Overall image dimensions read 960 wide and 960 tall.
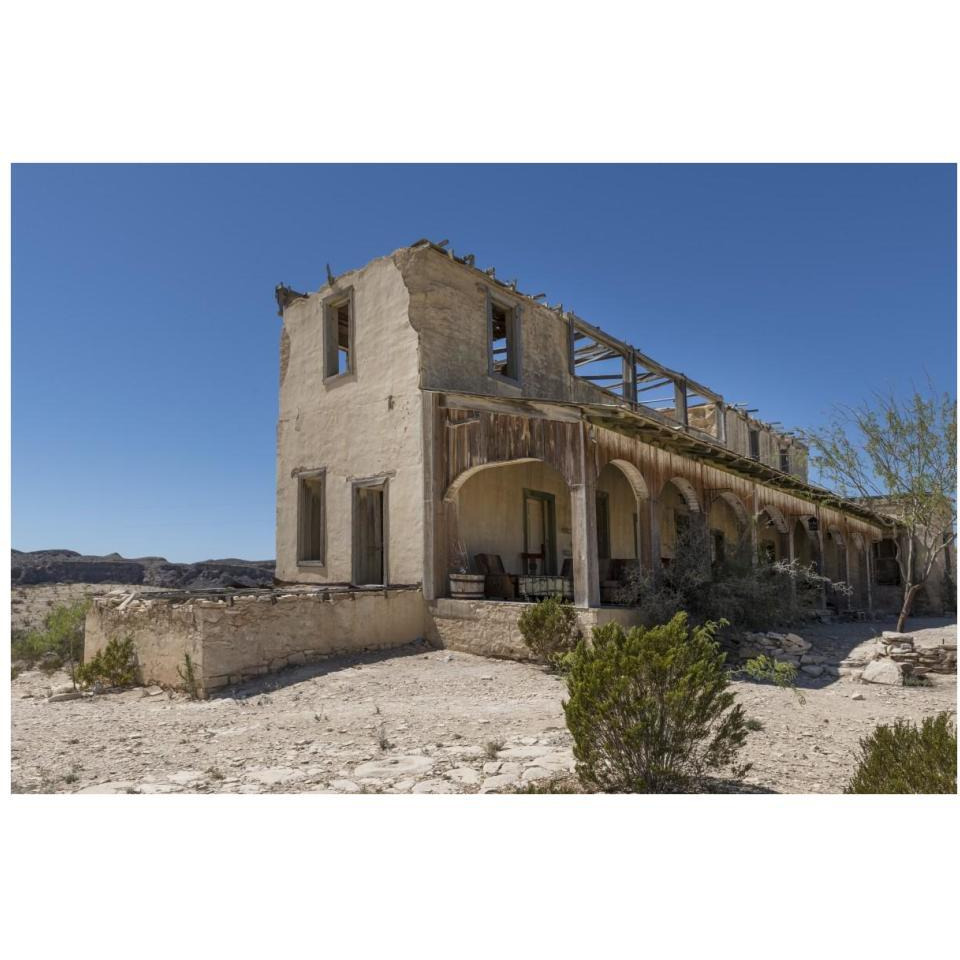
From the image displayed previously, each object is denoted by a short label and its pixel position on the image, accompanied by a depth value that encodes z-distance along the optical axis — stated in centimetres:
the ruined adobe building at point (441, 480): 1049
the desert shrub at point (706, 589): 1101
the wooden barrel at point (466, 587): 1164
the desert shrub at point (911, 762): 434
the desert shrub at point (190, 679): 916
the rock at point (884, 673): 993
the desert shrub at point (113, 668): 998
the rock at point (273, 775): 546
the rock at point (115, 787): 535
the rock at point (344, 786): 514
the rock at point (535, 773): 527
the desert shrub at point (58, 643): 1248
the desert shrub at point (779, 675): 896
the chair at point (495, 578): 1184
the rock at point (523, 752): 586
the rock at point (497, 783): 507
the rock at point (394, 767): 550
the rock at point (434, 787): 509
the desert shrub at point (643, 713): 480
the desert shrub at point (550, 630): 998
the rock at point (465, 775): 528
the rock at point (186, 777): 551
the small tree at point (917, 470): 1339
